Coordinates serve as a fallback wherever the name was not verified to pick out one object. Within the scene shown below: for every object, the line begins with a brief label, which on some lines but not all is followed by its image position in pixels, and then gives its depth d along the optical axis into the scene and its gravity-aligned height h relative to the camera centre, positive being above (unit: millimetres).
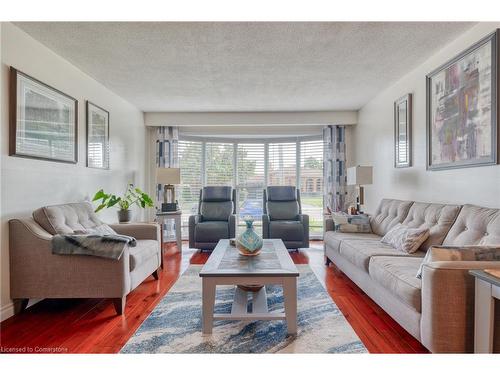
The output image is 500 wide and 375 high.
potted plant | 3640 -198
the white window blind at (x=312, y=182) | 6145 +117
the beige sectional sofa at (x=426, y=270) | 1694 -572
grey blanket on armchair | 2455 -455
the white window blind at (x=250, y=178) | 6371 +199
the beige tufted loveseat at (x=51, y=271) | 2479 -670
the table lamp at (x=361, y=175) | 4348 +182
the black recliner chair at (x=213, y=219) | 4773 -499
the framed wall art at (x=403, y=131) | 3691 +706
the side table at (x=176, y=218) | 4935 -484
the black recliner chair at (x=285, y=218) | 4789 -480
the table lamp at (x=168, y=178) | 5082 +153
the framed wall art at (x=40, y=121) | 2514 +601
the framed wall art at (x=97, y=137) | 3686 +624
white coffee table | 2145 -637
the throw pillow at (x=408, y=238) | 2727 -452
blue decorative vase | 2648 -473
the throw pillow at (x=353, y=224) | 3885 -446
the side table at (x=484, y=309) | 1511 -601
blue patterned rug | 1988 -1012
